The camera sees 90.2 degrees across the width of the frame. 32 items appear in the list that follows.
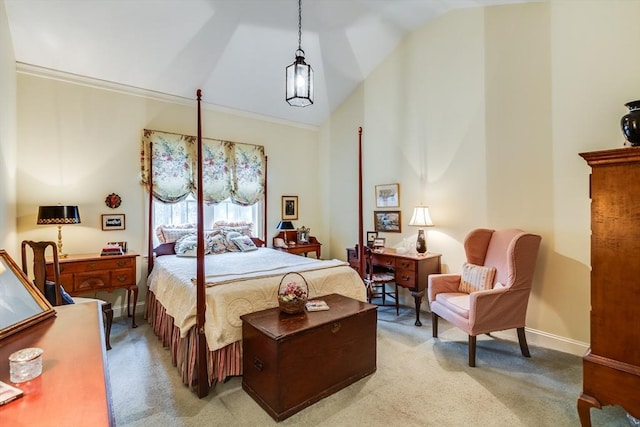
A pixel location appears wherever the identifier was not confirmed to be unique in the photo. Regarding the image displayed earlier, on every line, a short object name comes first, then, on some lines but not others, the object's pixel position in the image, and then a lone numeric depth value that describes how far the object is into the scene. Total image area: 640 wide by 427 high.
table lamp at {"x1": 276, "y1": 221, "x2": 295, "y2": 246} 5.33
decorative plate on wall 3.91
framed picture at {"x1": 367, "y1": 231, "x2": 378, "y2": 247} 4.67
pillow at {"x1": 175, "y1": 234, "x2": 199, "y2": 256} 3.94
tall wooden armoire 1.63
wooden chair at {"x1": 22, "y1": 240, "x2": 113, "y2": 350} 2.17
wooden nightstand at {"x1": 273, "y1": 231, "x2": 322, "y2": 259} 5.10
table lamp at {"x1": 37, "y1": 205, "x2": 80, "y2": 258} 3.21
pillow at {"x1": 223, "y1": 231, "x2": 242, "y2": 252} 4.39
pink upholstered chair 2.75
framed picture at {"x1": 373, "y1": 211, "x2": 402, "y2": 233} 4.54
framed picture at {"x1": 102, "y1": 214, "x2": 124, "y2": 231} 3.88
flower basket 2.35
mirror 1.25
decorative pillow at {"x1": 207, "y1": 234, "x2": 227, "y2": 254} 4.23
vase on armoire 1.85
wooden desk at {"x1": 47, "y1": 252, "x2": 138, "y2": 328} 3.27
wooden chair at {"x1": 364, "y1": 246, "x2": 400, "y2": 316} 4.02
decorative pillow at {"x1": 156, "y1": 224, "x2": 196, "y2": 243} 4.22
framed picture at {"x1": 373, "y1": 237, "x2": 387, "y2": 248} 4.49
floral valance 4.25
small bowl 0.92
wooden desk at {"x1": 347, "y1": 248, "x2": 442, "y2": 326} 3.75
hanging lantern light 2.84
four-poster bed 2.32
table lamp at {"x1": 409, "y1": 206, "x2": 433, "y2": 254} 3.97
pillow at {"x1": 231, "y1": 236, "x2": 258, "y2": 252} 4.40
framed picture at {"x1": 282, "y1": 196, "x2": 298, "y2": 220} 5.55
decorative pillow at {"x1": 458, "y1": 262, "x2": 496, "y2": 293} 3.13
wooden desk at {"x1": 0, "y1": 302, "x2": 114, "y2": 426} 0.77
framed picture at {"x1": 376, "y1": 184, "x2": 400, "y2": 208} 4.54
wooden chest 2.06
